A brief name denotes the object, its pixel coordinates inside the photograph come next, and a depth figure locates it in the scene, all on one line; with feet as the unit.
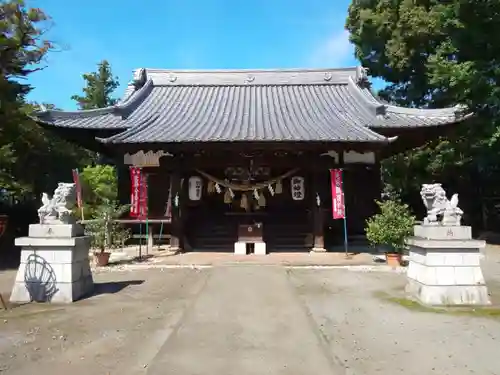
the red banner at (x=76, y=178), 40.77
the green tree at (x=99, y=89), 150.51
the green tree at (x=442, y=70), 49.55
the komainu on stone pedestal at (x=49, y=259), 24.22
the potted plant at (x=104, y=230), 39.85
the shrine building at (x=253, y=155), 45.06
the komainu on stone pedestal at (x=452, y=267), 22.86
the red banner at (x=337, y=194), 44.27
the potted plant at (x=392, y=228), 37.29
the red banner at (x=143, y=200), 45.52
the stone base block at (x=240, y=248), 47.78
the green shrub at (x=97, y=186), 62.18
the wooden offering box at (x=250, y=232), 48.11
